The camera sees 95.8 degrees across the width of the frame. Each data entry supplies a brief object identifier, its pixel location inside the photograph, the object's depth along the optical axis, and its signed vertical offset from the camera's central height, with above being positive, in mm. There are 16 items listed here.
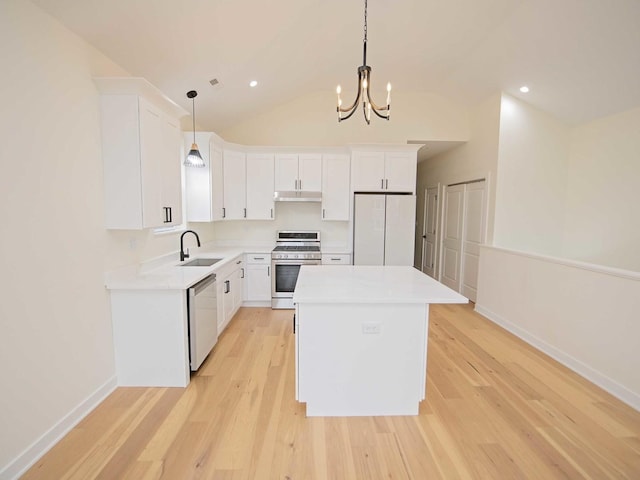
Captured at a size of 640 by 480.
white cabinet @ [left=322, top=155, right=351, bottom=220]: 4543 +451
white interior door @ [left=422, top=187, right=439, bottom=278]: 6086 -317
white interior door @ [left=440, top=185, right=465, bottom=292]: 5082 -351
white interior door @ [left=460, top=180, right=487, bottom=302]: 4414 -262
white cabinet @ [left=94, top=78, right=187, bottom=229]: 2227 +504
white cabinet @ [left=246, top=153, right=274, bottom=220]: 4500 +465
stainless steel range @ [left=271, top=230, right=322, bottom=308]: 4262 -785
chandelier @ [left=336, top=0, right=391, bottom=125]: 2012 +953
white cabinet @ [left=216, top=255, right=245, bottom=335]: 3342 -969
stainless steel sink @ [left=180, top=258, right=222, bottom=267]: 3527 -585
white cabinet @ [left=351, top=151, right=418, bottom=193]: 4414 +697
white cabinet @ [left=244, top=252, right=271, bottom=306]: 4367 -975
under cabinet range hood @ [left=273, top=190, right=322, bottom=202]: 4441 +293
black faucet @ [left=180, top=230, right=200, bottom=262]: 3355 -464
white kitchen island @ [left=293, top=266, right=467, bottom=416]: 2039 -977
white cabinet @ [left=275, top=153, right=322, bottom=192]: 4520 +678
